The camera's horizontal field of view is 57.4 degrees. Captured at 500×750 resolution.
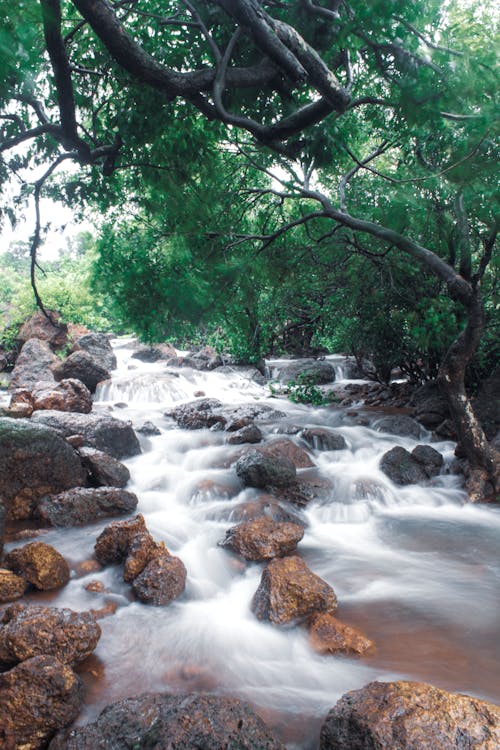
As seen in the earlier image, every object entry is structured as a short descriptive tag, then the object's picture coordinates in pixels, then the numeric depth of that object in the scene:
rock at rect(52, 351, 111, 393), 15.09
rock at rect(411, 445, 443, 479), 7.88
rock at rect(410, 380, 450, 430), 10.14
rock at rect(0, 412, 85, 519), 5.97
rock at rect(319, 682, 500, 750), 2.14
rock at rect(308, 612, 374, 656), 3.54
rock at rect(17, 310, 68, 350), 17.77
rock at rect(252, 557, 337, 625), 3.91
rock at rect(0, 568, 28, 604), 3.90
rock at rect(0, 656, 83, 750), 2.53
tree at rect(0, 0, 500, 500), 3.83
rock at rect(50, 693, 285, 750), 2.32
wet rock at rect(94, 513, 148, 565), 4.75
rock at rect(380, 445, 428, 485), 7.69
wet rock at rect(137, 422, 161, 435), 10.31
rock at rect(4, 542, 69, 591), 4.21
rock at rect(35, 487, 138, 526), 5.79
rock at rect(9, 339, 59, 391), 14.92
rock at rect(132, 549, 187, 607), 4.23
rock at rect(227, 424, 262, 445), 9.34
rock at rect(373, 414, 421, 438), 9.96
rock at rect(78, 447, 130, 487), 6.94
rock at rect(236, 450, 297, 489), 6.90
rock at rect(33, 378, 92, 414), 10.28
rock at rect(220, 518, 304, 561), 5.00
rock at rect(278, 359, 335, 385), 17.78
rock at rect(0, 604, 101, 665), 2.97
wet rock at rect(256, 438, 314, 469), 8.24
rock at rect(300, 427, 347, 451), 9.17
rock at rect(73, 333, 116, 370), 17.08
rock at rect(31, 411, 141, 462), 8.09
